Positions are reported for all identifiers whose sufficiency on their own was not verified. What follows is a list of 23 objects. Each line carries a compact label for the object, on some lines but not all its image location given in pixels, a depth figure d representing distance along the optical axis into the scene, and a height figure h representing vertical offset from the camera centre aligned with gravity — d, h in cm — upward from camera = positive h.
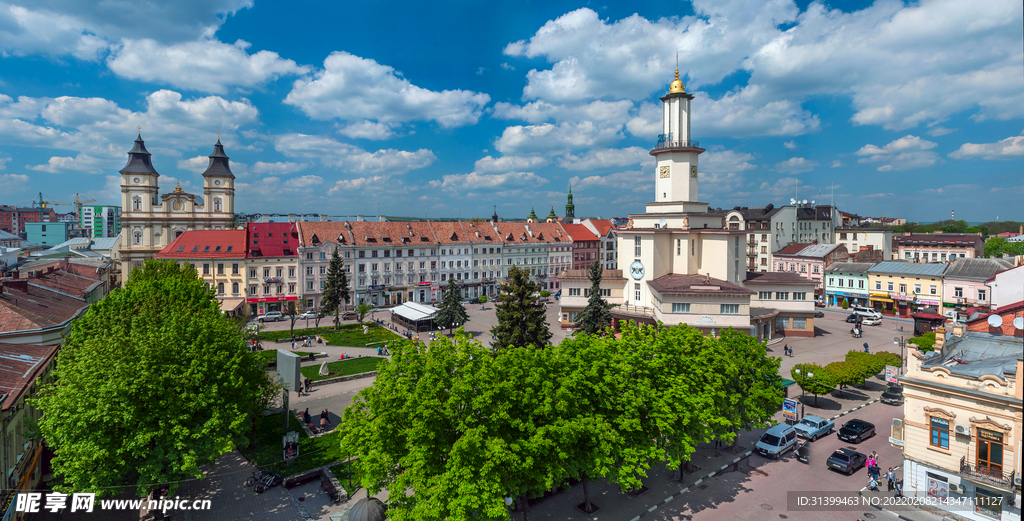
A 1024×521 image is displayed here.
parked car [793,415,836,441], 2616 -921
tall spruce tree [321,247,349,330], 5673 -397
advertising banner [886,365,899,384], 3083 -742
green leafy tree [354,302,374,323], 5782 -674
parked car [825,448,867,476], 2231 -934
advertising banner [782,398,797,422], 2823 -879
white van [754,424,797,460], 2406 -922
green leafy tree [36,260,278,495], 1683 -549
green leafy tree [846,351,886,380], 3050 -667
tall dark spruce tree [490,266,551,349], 3556 -448
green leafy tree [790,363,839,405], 2959 -754
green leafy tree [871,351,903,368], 3155 -662
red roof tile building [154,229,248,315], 6250 -86
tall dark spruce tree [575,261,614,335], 4366 -535
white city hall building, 4875 +191
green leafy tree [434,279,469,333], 5062 -587
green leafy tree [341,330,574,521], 1455 -562
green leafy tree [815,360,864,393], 2967 -706
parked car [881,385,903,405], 3137 -898
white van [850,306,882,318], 5621 -665
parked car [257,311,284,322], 5909 -769
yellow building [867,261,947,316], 5612 -366
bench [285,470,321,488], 2166 -997
